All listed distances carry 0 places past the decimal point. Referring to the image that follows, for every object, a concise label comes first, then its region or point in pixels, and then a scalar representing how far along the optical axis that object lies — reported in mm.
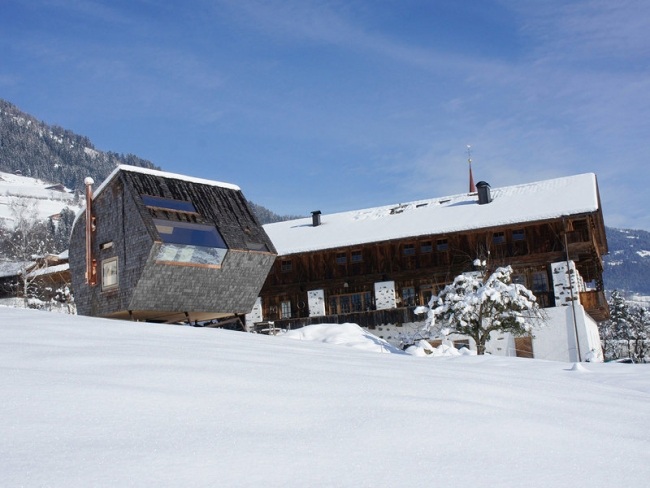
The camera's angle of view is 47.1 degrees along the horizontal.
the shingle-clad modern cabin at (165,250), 21156
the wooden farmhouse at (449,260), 33188
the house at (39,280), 45806
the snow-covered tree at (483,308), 27125
